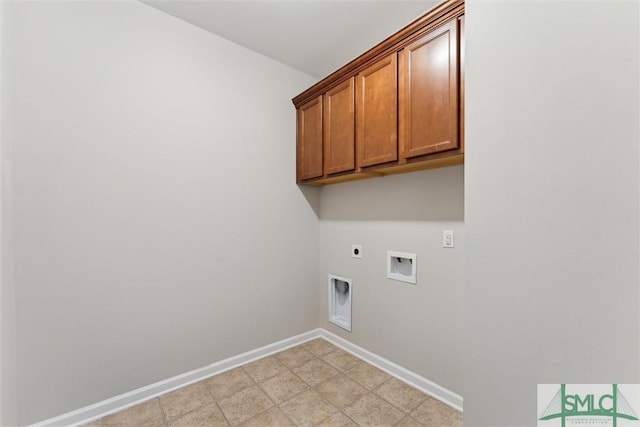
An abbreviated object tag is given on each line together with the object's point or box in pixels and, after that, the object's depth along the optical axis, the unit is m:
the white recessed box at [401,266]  1.97
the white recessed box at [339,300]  2.52
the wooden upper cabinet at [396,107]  1.43
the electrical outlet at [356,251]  2.36
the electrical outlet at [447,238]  1.76
